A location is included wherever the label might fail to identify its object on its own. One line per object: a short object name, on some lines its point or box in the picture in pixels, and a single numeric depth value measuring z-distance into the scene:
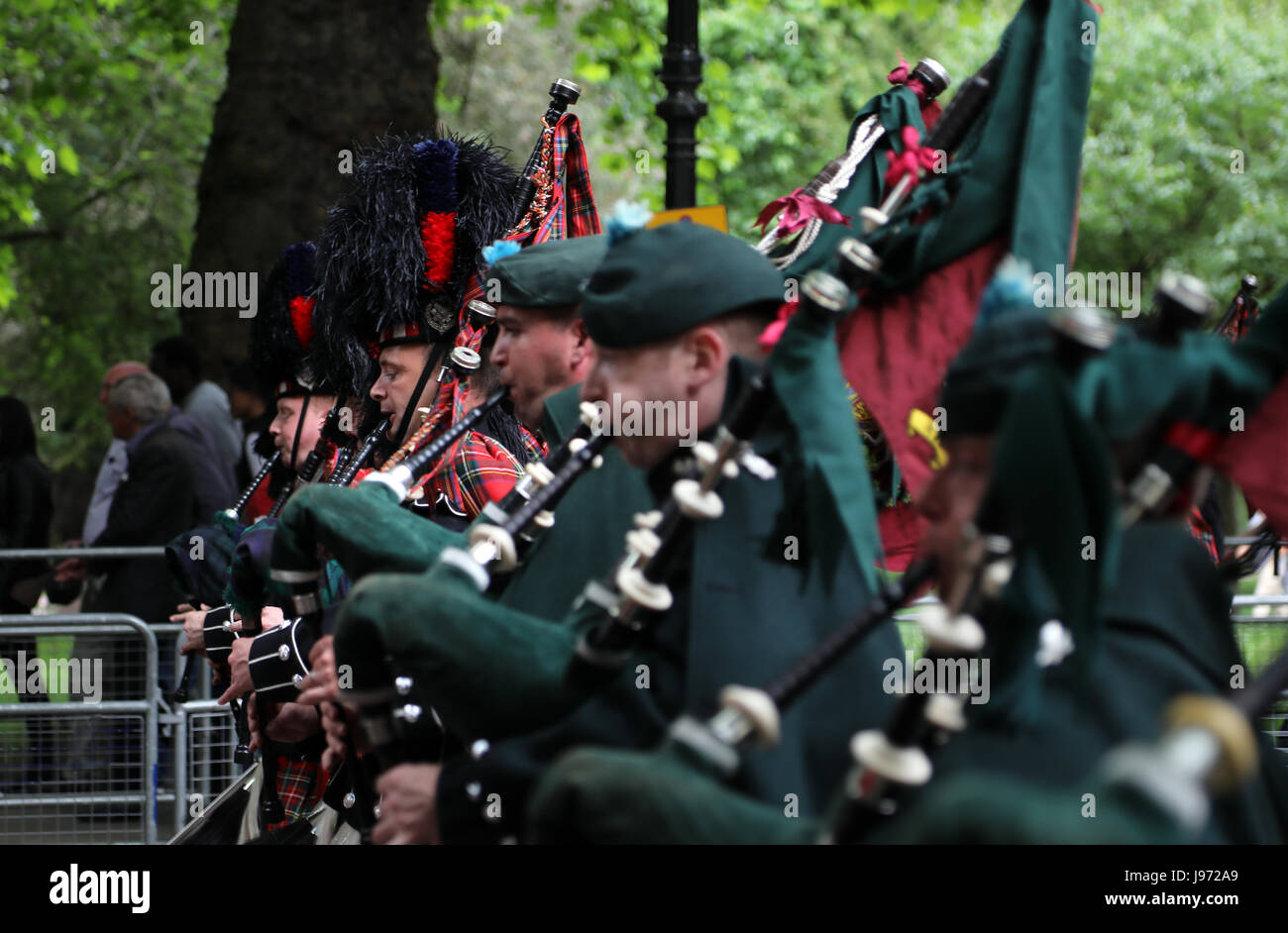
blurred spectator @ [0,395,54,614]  17.95
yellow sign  8.27
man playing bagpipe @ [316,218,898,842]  5.05
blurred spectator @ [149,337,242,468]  17.58
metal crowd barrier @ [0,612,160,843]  13.23
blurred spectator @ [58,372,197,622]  15.77
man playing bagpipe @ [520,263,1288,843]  3.78
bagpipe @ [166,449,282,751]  9.52
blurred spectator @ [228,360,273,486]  16.22
